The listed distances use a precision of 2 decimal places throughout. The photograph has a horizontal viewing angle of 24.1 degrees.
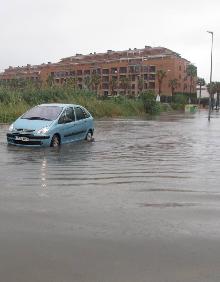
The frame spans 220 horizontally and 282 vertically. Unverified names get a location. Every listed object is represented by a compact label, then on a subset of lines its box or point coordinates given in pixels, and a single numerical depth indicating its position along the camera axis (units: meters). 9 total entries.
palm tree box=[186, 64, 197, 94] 135.62
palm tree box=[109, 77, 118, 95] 132.00
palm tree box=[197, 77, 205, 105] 146.50
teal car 16.08
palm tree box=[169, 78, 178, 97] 125.56
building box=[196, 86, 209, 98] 128.62
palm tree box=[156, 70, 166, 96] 123.19
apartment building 130.18
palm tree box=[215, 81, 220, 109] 125.96
